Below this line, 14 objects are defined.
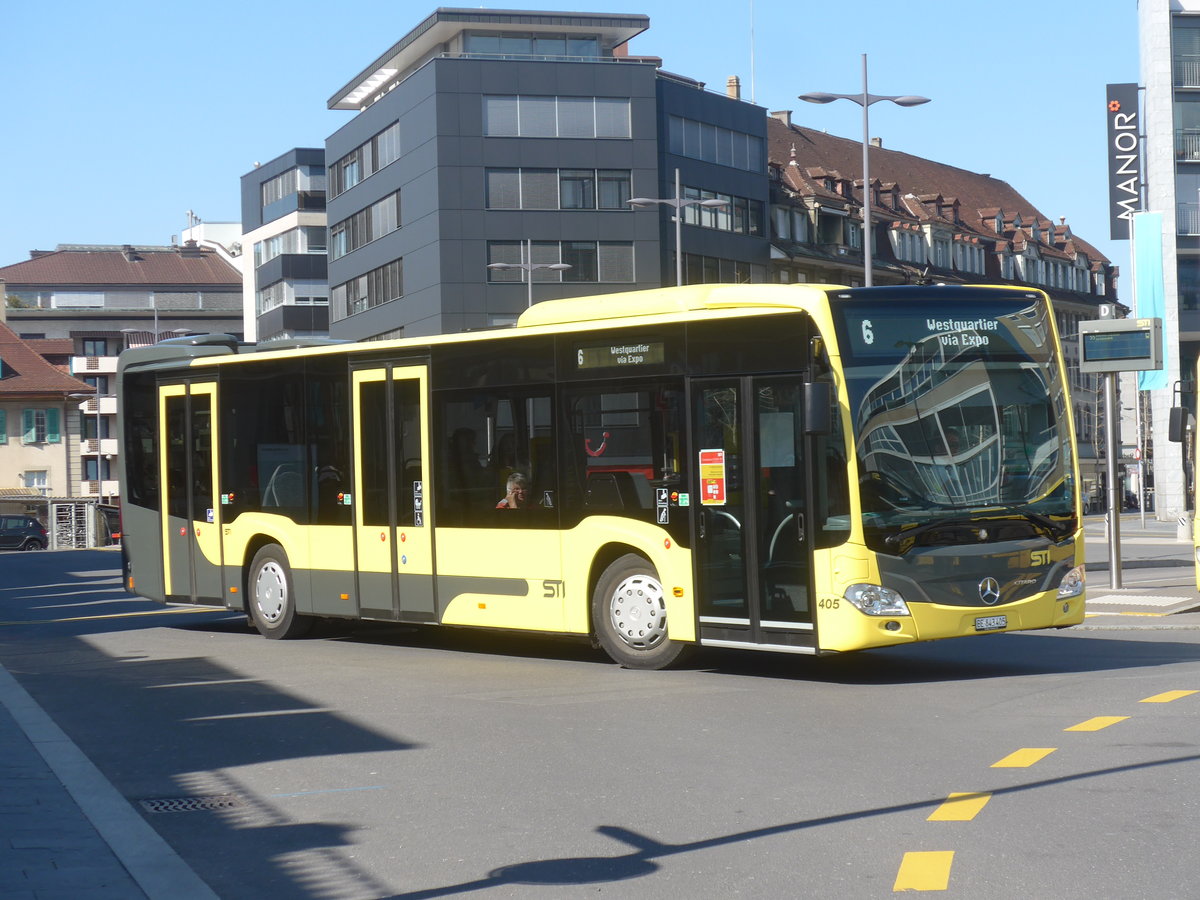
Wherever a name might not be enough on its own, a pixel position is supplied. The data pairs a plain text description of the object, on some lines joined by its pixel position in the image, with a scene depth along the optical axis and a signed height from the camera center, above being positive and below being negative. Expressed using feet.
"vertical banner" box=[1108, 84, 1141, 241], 182.19 +28.14
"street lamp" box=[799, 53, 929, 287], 94.94 +19.08
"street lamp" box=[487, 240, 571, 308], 161.48 +17.55
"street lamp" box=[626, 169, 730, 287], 133.08 +19.42
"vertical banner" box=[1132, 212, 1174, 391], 180.45 +17.99
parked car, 221.25 -9.59
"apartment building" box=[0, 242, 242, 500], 353.92 +35.68
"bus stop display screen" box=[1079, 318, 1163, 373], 68.85 +3.40
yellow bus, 41.60 -0.87
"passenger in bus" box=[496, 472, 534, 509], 48.70 -1.36
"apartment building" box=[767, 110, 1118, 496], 266.77 +37.92
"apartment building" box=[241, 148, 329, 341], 282.56 +34.54
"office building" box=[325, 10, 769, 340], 207.51 +35.42
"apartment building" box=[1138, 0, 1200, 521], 192.65 +30.07
